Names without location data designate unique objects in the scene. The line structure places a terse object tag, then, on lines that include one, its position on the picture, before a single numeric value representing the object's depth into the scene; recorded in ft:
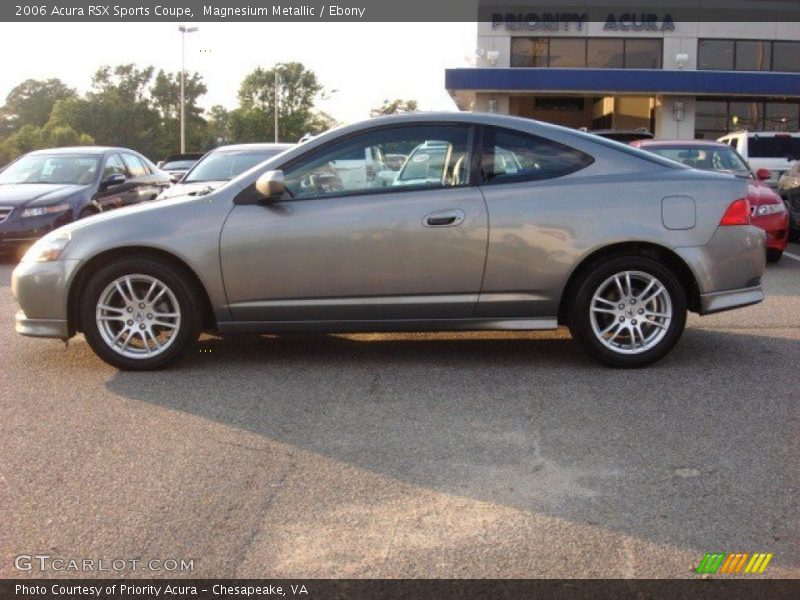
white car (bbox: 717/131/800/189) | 61.72
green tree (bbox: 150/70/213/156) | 332.80
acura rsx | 19.75
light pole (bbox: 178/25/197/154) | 157.60
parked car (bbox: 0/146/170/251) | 40.40
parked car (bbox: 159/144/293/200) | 40.37
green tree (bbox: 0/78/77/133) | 373.61
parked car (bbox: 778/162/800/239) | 45.96
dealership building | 128.36
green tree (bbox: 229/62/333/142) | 351.25
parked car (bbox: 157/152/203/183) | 89.62
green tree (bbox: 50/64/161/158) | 311.68
